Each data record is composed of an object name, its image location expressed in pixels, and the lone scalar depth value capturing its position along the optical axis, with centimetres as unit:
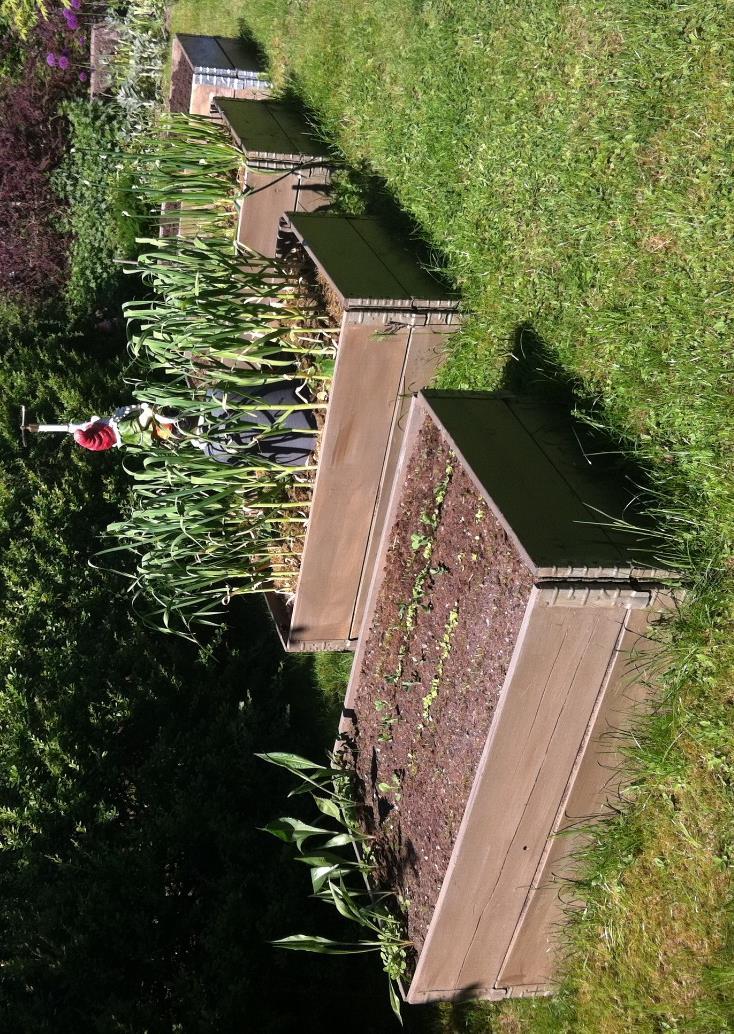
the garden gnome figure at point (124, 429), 434
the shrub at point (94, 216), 744
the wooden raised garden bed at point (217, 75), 473
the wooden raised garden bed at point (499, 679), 202
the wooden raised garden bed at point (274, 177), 385
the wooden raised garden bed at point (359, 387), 294
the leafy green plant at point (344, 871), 249
